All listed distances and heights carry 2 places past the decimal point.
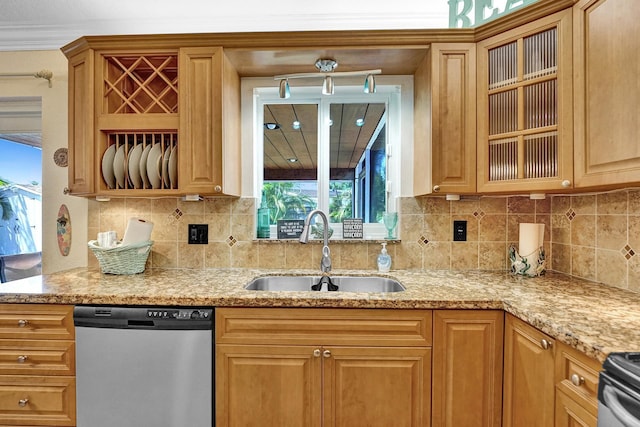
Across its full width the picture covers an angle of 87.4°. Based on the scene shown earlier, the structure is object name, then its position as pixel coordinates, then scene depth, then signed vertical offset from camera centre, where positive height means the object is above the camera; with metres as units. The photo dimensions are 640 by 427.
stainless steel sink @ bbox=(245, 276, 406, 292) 1.95 -0.41
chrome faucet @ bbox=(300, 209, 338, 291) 1.93 -0.27
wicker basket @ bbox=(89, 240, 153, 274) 1.87 -0.25
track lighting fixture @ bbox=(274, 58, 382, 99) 1.82 +0.77
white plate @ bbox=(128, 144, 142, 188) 1.88 +0.28
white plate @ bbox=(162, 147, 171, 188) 1.87 +0.26
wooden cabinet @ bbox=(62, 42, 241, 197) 1.81 +0.49
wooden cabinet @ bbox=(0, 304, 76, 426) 1.50 -0.68
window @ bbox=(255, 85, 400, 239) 2.25 +0.40
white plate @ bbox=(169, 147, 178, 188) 1.86 +0.27
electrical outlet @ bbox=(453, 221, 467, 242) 2.08 -0.10
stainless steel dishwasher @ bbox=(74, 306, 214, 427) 1.45 -0.67
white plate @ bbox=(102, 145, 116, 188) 1.88 +0.27
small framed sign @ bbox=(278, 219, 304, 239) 2.14 -0.09
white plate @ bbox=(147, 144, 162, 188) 1.87 +0.26
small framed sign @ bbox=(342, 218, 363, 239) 2.13 -0.10
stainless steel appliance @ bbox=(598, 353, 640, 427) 0.77 -0.43
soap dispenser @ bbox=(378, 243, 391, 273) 2.03 -0.29
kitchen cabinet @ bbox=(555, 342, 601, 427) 0.95 -0.53
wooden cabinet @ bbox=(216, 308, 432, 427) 1.42 -0.66
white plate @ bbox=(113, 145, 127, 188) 1.88 +0.27
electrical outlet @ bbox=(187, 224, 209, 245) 2.14 -0.14
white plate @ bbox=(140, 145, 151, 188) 1.88 +0.28
